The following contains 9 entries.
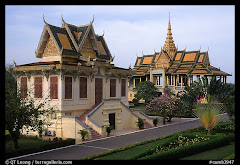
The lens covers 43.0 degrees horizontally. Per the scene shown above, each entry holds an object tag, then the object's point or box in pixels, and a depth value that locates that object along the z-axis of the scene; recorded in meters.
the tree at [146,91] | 48.25
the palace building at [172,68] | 52.34
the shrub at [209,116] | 19.27
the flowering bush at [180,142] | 15.34
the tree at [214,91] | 19.76
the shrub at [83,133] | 20.52
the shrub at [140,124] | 26.23
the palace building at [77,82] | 22.66
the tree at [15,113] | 16.23
